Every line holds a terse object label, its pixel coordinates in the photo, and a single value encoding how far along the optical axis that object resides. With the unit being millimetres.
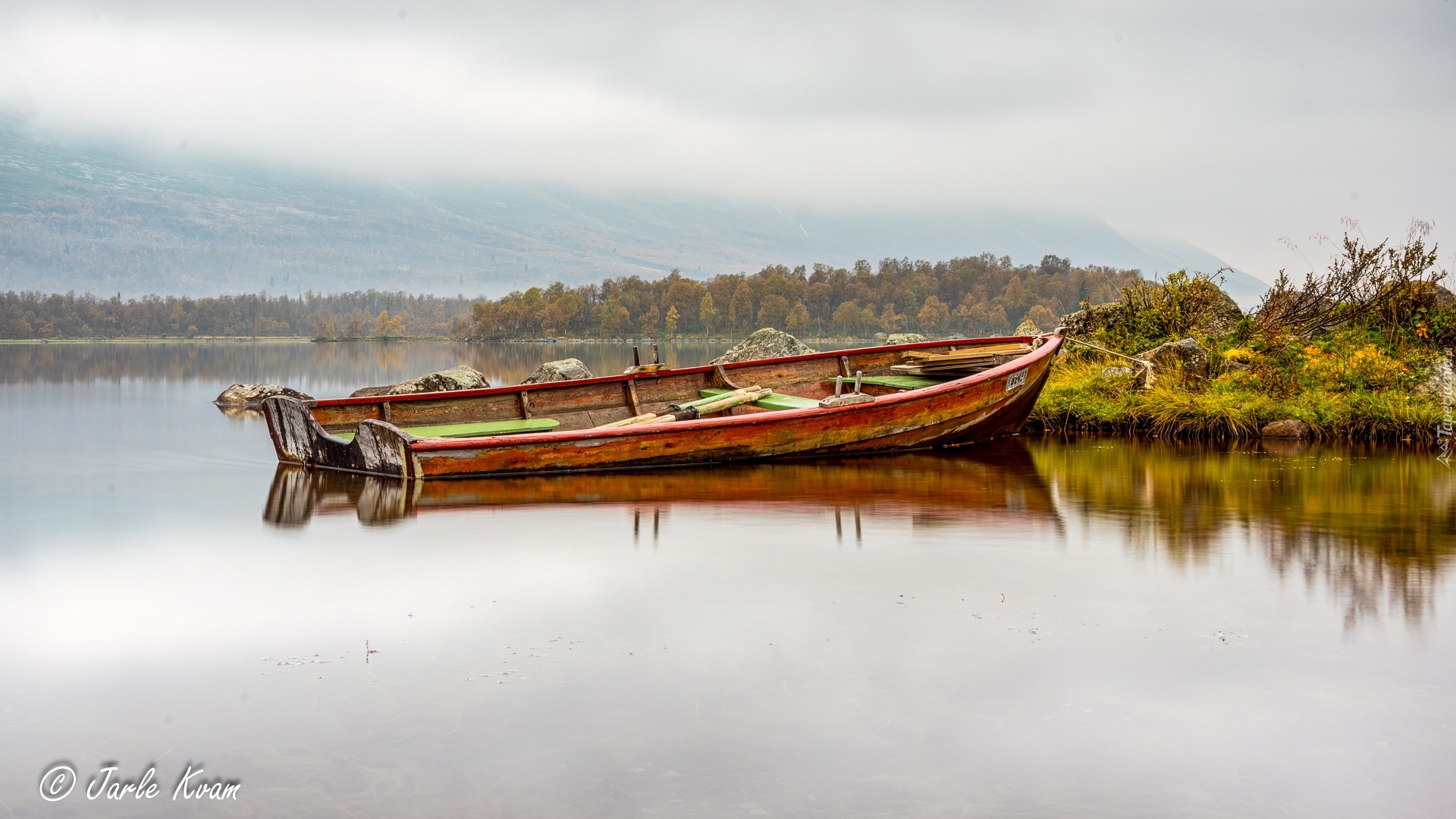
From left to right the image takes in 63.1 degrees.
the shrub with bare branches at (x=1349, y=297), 18797
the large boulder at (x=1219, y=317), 20906
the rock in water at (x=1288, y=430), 16781
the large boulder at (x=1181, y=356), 19312
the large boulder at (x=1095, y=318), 21938
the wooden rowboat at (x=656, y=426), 12750
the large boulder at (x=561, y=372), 26219
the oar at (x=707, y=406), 14258
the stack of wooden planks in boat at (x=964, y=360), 16703
